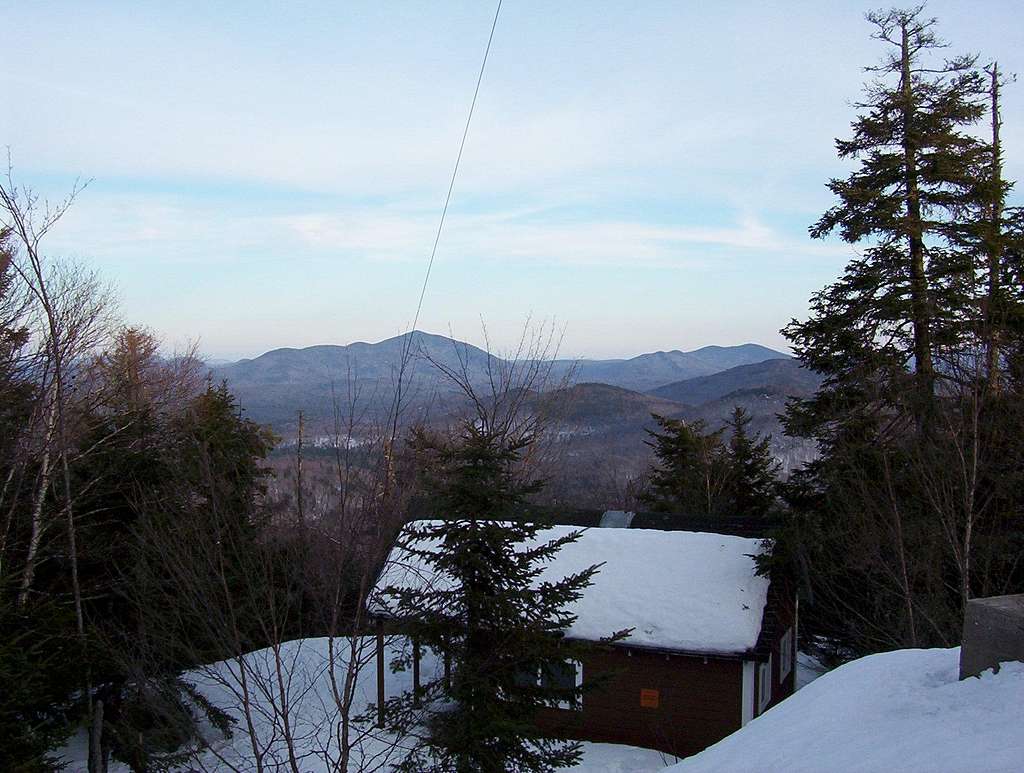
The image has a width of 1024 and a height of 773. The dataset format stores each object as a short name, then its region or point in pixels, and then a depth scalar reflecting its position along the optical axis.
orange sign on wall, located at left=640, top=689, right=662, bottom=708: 11.45
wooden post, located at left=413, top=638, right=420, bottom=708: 7.48
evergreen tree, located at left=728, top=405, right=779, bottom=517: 24.14
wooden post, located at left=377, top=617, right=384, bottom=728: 11.89
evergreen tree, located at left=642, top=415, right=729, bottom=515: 24.47
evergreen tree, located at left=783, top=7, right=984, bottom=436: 13.14
